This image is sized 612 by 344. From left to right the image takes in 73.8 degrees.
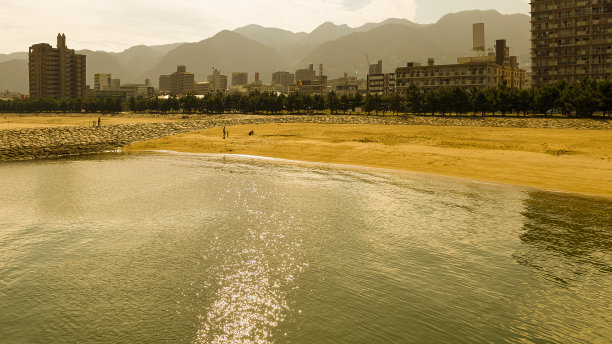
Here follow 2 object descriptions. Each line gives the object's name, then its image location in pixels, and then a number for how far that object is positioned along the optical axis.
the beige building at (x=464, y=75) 185.38
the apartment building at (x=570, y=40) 159.38
